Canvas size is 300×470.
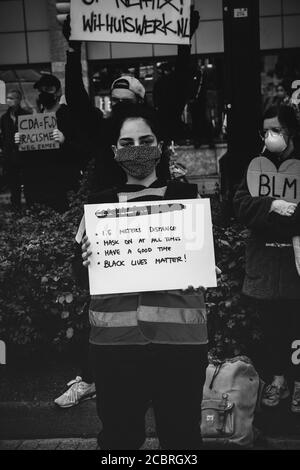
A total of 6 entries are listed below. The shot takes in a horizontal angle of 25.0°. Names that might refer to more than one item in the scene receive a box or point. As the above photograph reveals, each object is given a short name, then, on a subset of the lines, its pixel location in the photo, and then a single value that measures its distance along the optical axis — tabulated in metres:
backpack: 3.67
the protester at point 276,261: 3.77
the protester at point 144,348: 2.68
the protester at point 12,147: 7.78
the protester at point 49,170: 6.02
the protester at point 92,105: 3.50
